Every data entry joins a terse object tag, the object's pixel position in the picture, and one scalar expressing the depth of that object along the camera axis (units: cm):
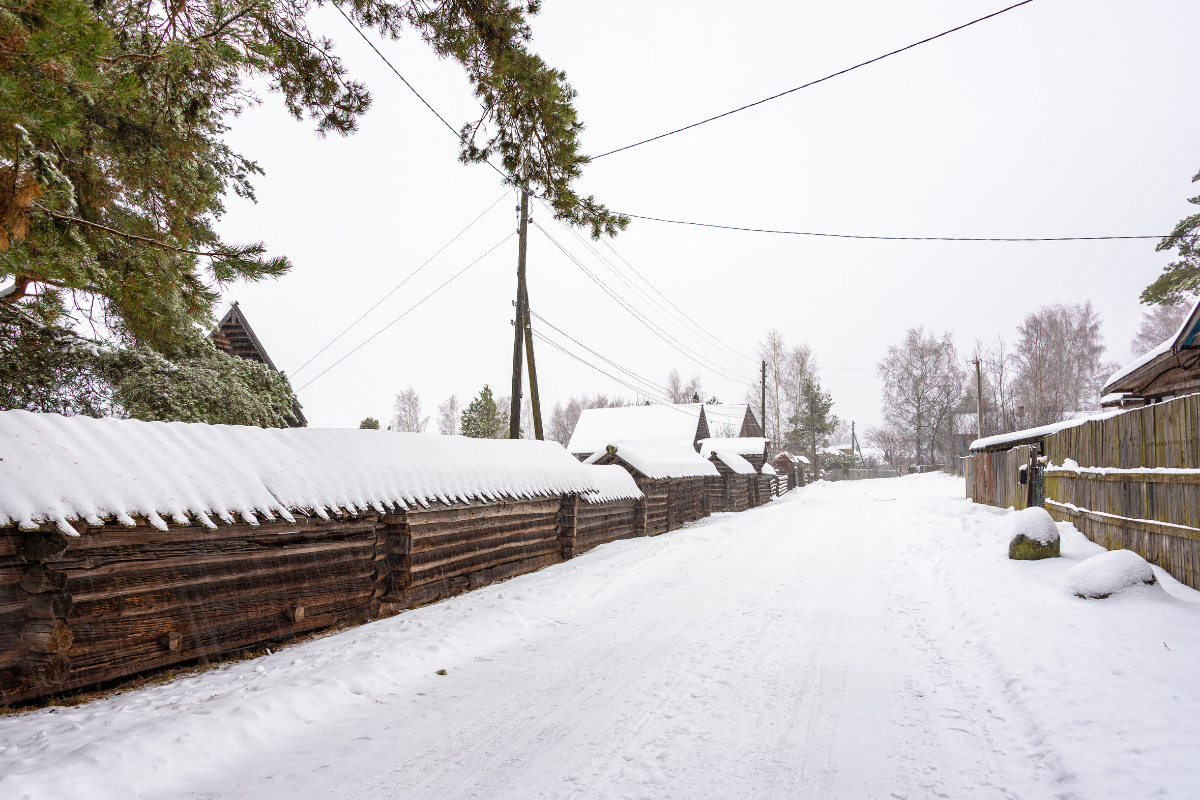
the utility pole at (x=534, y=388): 1709
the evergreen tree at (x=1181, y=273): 2116
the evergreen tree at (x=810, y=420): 5994
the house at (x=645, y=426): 3341
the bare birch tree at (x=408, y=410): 9050
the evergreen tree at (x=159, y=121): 351
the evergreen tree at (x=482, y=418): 3469
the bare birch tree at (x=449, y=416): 9269
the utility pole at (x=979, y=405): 4134
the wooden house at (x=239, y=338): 1892
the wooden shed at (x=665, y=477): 1956
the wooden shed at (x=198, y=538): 509
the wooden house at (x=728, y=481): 3062
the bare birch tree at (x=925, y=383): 5706
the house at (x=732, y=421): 5522
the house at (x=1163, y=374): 910
